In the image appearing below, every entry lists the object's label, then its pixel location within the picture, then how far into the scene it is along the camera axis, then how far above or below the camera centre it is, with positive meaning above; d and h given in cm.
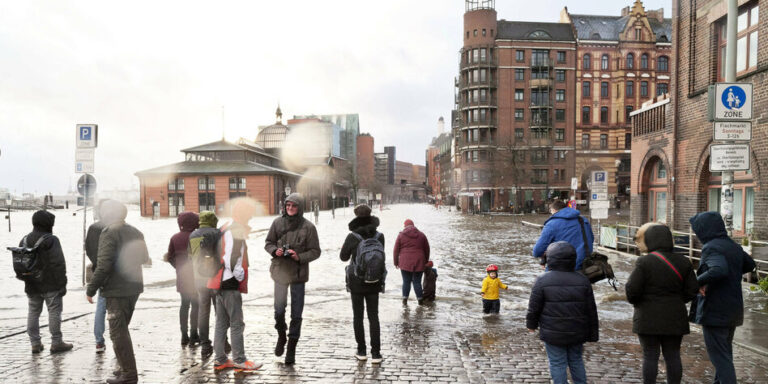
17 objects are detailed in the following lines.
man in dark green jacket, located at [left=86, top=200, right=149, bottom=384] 502 -91
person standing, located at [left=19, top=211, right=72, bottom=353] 603 -116
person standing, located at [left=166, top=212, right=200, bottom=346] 637 -107
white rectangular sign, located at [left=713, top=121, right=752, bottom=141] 695 +85
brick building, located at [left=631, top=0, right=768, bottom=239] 1244 +213
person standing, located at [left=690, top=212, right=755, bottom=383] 454 -94
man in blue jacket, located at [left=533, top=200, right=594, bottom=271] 645 -54
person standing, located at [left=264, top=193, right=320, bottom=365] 554 -73
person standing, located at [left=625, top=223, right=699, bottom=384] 431 -91
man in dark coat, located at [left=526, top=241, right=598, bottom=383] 425 -99
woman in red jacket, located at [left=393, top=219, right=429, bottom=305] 887 -119
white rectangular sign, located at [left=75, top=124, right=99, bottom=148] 1117 +122
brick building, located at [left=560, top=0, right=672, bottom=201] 6425 +1484
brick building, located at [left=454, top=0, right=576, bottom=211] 6625 +1258
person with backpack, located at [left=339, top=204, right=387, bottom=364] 555 -92
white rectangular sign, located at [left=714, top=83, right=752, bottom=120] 697 +122
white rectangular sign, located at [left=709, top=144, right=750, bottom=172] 690 +48
